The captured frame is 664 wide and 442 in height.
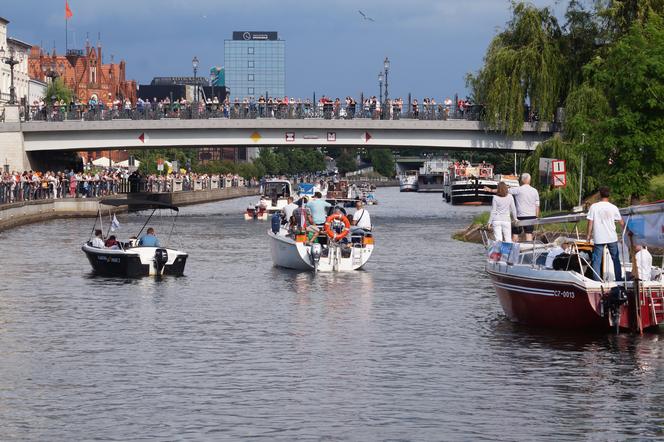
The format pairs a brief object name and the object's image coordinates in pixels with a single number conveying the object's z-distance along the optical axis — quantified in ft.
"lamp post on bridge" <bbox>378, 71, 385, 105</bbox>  489.62
